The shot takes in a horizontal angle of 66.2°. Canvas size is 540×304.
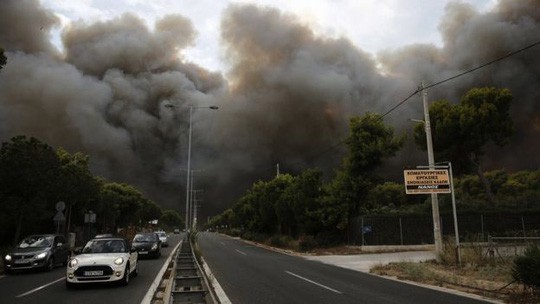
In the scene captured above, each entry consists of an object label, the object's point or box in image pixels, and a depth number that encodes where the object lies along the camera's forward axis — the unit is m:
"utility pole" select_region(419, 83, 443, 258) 19.22
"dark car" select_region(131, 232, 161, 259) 24.62
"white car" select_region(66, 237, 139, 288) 11.84
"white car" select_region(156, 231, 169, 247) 42.82
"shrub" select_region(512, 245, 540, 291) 10.02
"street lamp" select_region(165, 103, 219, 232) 37.09
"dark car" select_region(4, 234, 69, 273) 16.94
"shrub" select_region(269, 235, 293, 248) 40.34
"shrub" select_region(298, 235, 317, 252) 33.31
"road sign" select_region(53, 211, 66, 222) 25.78
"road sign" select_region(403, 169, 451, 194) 19.40
